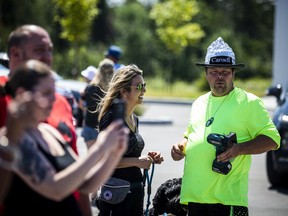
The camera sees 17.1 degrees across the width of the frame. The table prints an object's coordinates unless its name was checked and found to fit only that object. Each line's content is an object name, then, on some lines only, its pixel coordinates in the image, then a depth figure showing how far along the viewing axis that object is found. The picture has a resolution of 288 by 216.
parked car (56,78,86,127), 23.57
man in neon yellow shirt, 6.89
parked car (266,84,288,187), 13.83
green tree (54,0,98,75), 39.74
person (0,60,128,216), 4.20
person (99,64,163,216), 7.47
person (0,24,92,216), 5.00
